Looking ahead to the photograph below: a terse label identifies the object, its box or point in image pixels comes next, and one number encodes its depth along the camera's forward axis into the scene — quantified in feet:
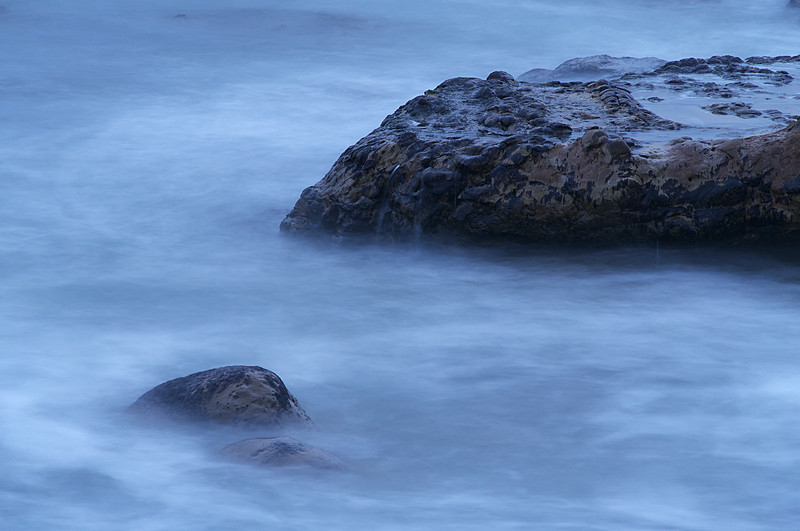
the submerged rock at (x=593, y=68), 60.90
